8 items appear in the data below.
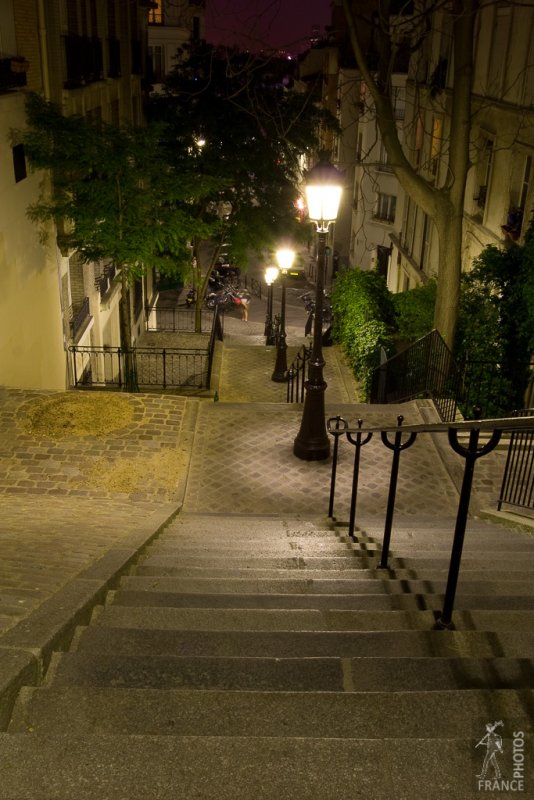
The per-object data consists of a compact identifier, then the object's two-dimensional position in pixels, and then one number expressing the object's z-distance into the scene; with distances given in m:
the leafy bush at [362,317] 15.71
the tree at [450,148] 12.02
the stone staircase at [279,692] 2.15
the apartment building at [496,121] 15.17
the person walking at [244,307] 31.84
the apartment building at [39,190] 11.66
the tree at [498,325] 13.44
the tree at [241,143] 20.69
